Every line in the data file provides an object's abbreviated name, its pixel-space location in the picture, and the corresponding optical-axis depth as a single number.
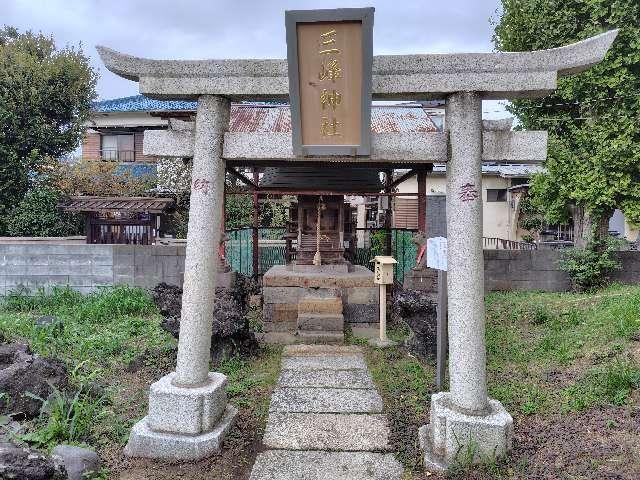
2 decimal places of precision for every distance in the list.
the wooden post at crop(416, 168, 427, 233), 9.52
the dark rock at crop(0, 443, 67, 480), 2.92
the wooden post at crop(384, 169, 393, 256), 10.59
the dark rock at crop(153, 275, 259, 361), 6.74
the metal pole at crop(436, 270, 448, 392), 5.44
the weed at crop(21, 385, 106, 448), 4.07
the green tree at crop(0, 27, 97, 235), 17.11
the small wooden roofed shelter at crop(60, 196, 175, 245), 13.72
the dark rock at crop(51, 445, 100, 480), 3.53
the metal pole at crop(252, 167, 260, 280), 11.22
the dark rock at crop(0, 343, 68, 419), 4.57
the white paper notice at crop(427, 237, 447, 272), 5.28
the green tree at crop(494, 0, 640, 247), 10.92
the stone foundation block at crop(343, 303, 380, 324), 8.89
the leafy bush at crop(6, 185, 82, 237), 16.69
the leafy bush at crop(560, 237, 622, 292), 10.82
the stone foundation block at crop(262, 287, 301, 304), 8.74
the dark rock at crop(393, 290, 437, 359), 6.82
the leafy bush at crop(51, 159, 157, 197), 18.23
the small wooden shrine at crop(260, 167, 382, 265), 9.45
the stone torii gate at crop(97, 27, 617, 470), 4.07
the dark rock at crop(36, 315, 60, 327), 7.89
